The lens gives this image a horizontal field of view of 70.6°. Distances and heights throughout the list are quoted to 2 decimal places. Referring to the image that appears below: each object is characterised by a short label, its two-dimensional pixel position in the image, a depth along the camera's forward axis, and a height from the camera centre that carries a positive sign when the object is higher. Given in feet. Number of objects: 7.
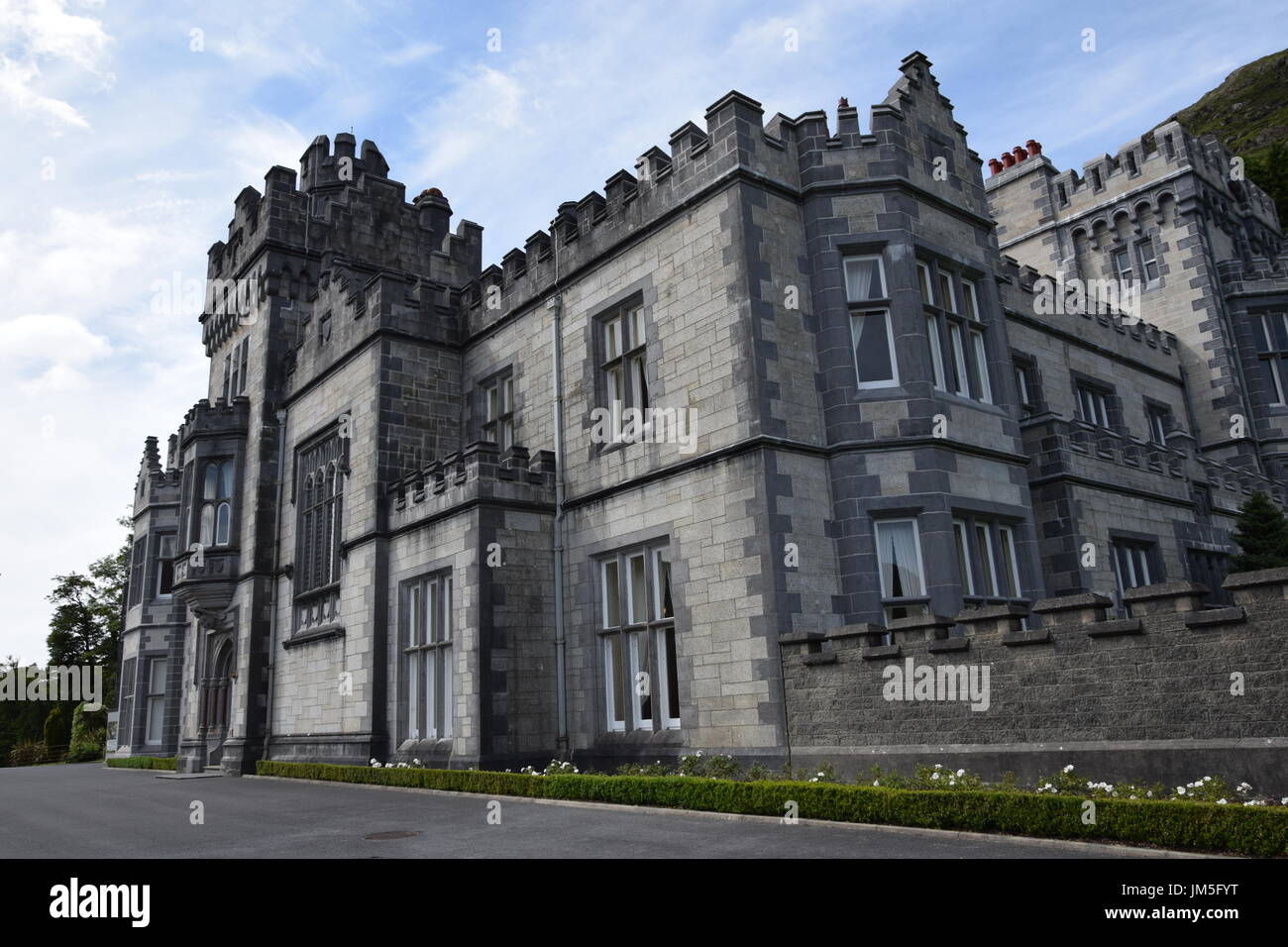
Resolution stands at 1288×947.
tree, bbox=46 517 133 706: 174.19 +21.51
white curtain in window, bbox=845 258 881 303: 50.29 +22.15
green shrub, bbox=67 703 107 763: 143.64 -0.53
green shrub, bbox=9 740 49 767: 148.25 -3.05
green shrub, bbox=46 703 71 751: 152.66 +0.64
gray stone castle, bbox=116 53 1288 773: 45.73 +14.59
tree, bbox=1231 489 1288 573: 63.57 +9.38
